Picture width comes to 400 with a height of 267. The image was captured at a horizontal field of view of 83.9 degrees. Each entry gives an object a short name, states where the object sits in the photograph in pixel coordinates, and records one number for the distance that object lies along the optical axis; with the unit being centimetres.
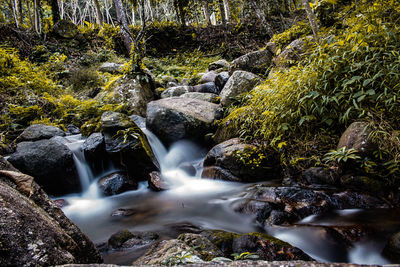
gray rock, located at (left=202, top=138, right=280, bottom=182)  434
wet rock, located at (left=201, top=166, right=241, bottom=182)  454
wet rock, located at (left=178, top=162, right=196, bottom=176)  535
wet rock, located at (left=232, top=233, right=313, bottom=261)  206
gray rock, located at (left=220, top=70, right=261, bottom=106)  656
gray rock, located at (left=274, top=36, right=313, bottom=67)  610
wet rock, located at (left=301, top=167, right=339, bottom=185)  336
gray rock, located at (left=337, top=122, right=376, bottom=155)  306
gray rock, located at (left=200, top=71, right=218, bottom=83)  1029
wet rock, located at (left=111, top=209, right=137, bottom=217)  382
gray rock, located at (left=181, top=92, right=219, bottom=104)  763
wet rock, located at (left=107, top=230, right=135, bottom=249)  266
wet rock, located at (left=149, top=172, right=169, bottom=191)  471
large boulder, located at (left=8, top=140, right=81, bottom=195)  429
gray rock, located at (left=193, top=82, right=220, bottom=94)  900
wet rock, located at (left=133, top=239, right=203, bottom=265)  174
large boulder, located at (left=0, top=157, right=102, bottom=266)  111
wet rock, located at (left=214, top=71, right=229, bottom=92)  859
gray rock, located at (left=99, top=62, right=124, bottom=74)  1182
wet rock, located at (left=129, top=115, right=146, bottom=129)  695
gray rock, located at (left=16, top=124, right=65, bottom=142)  535
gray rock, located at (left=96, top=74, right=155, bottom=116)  811
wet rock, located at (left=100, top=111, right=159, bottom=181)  493
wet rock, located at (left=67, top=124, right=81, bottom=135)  702
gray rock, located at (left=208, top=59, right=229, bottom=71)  1219
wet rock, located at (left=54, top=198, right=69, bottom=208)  428
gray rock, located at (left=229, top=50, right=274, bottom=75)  794
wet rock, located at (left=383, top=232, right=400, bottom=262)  206
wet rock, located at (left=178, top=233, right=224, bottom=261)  194
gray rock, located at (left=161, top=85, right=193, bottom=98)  882
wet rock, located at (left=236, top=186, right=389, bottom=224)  295
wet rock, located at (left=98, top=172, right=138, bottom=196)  468
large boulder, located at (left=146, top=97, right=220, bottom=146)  597
